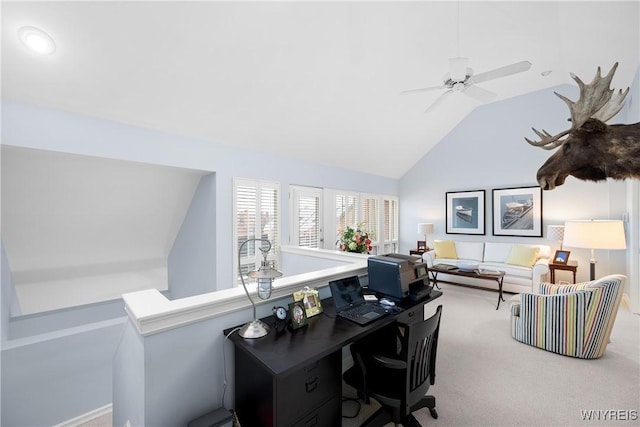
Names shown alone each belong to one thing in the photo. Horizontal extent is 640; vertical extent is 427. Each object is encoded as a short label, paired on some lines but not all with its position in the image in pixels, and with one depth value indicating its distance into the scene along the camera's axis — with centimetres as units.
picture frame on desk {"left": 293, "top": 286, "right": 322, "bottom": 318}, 174
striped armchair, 247
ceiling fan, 245
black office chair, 150
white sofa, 443
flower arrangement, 429
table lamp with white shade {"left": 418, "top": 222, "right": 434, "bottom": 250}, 622
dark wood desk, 129
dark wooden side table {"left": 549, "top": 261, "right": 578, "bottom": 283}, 427
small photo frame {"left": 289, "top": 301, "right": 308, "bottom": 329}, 158
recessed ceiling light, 196
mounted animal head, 130
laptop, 173
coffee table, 411
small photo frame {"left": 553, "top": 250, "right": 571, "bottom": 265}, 442
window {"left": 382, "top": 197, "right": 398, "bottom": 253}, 669
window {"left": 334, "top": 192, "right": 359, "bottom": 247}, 542
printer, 205
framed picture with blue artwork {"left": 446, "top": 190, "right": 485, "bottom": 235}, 577
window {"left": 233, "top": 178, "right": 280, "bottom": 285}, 384
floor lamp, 355
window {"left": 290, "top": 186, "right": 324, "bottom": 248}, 460
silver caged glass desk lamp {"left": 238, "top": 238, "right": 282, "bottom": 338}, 149
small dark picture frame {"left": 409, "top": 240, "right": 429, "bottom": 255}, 609
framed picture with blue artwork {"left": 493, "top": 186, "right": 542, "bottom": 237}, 514
